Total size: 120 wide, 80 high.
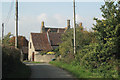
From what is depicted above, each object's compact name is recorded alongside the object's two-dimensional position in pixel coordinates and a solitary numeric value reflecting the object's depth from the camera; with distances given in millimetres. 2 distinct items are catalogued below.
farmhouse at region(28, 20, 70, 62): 43250
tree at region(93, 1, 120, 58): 14992
